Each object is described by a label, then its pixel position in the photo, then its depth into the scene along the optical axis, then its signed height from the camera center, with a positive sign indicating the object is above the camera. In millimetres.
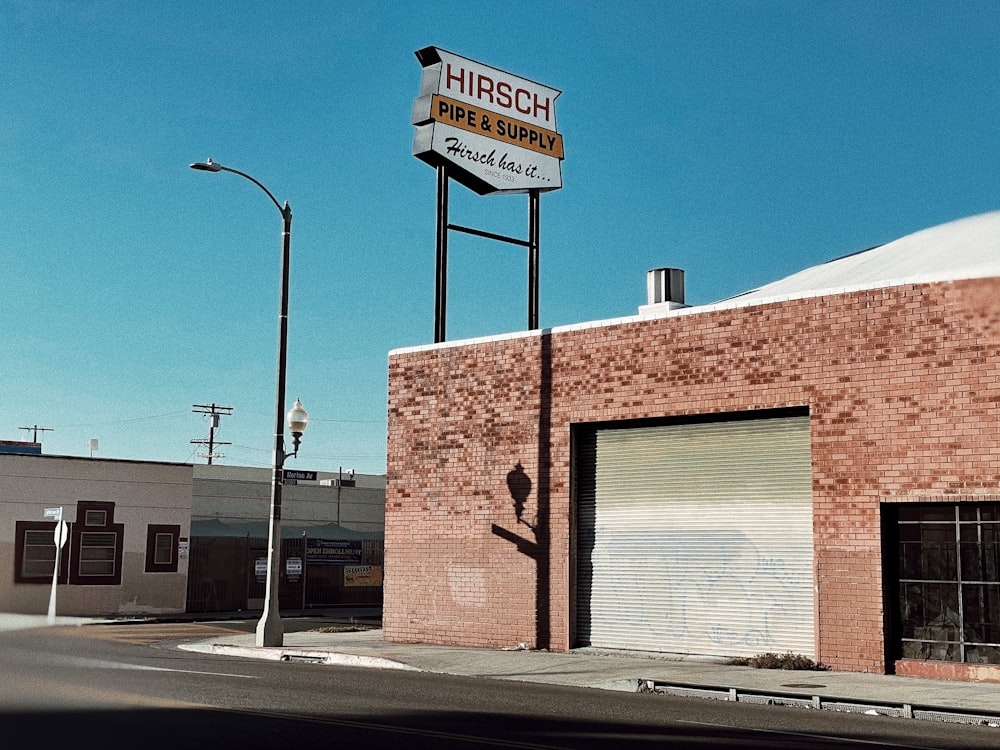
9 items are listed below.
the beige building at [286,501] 41906 +1421
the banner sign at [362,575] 44500 -1272
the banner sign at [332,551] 43500 -390
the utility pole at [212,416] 85062 +8734
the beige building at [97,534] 37812 +55
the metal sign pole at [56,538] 34906 -102
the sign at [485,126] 27734 +10152
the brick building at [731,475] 18109 +1299
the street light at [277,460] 23281 +1600
